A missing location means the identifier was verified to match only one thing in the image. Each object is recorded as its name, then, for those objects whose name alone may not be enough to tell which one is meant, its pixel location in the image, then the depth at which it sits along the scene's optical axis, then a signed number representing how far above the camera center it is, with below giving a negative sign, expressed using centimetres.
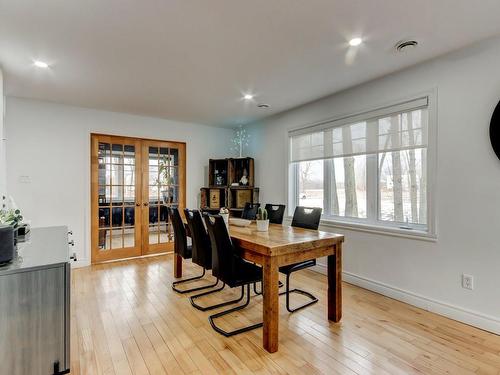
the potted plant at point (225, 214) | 304 -30
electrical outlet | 245 -86
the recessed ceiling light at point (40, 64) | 272 +126
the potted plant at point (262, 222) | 271 -34
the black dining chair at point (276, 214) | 359 -35
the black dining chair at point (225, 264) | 232 -66
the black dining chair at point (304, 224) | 270 -44
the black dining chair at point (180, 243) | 322 -66
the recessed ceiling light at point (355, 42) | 231 +124
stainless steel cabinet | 147 -71
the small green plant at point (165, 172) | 497 +29
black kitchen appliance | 152 -30
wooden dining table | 205 -56
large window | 288 +24
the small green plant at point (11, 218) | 187 -20
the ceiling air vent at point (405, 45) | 234 +123
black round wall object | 228 +46
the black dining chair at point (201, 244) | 278 -58
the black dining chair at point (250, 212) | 387 -34
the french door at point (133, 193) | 444 -8
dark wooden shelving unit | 503 +1
